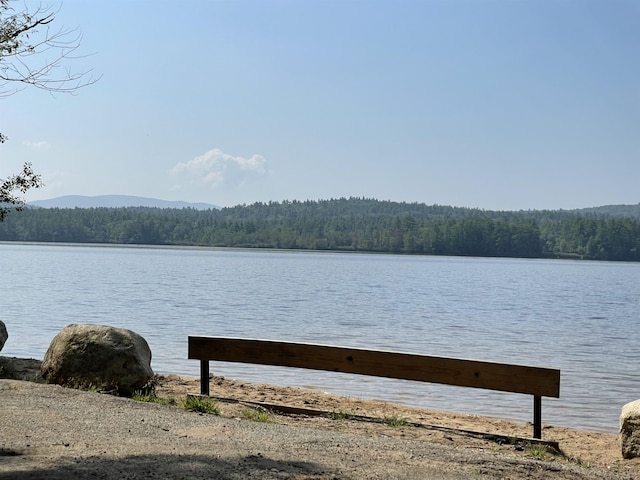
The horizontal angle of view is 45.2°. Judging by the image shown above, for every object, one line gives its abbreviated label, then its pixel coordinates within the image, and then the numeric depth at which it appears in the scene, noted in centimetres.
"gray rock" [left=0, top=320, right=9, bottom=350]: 1207
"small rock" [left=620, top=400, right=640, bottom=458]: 919
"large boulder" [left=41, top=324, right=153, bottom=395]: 1007
